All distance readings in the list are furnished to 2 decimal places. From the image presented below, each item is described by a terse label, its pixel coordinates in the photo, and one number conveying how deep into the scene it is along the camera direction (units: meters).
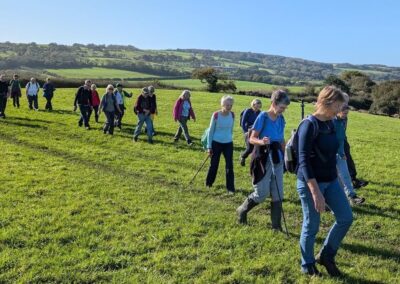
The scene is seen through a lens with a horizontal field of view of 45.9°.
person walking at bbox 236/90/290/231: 7.65
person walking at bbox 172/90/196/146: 16.22
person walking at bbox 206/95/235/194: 10.31
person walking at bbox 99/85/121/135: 17.97
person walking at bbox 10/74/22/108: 25.89
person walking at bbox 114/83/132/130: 20.05
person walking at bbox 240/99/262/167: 13.23
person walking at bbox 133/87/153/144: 16.53
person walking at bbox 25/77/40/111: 25.58
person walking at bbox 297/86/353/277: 5.51
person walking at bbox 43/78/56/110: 25.86
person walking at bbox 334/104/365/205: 9.57
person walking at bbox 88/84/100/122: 20.88
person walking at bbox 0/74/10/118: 20.59
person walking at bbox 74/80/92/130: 19.33
